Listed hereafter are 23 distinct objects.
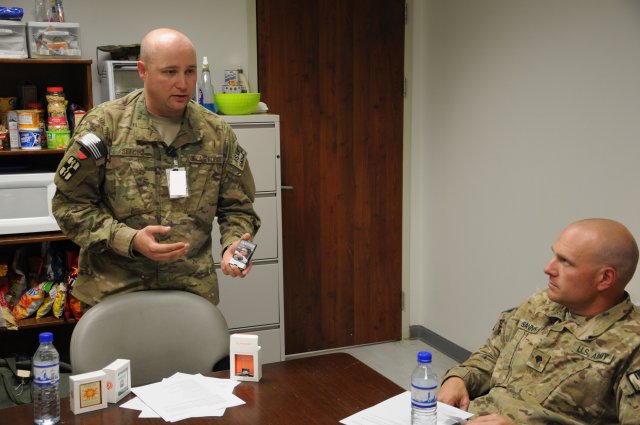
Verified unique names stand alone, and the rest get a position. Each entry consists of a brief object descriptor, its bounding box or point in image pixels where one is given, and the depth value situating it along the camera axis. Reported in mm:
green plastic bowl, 3770
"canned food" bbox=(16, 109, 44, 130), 3441
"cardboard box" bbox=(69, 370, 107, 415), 1761
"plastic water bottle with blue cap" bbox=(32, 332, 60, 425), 1715
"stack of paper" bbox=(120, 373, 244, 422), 1771
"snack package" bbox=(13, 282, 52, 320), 3518
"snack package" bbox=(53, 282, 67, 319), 3541
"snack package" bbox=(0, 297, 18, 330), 3301
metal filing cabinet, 3836
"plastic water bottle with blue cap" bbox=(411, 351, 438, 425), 1643
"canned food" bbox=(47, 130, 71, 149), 3500
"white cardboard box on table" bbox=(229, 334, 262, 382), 1985
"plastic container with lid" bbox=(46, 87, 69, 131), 3492
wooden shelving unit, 3492
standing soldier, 2387
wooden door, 4270
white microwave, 3387
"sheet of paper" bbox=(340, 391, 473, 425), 1719
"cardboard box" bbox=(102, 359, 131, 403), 1820
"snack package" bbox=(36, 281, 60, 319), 3543
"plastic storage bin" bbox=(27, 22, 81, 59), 3385
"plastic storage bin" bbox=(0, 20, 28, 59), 3336
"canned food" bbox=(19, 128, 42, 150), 3455
